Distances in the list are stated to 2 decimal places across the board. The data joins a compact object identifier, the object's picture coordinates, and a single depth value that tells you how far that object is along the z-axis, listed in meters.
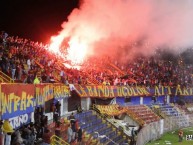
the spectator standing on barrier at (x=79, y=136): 21.59
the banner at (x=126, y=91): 30.45
